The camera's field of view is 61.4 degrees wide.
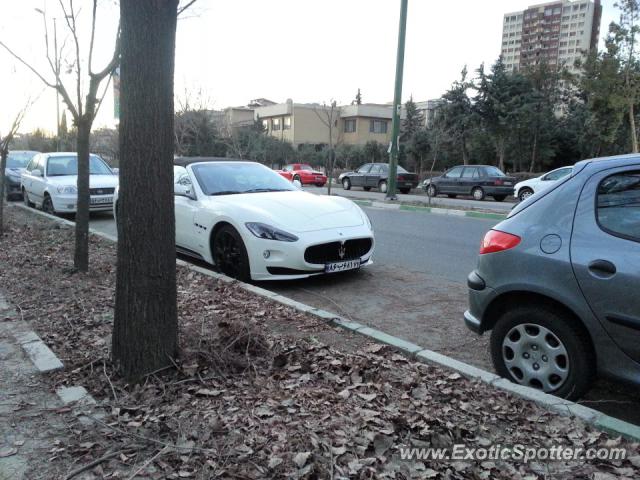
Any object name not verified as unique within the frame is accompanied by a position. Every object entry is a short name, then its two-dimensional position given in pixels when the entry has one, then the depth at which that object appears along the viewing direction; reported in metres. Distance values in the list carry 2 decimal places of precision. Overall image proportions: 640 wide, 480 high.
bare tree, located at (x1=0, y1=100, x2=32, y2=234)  9.38
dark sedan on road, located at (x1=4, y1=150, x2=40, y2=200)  17.00
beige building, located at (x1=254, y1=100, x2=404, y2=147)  59.00
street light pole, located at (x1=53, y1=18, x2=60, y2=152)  6.93
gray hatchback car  3.08
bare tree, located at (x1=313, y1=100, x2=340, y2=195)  41.56
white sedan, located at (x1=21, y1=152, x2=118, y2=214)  12.68
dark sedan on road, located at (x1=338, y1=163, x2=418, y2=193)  27.61
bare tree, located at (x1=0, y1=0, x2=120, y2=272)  6.21
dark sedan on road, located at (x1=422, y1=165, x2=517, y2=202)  23.04
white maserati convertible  6.00
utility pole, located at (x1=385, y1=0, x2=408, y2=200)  17.80
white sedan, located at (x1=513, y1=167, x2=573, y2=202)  20.10
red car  34.66
